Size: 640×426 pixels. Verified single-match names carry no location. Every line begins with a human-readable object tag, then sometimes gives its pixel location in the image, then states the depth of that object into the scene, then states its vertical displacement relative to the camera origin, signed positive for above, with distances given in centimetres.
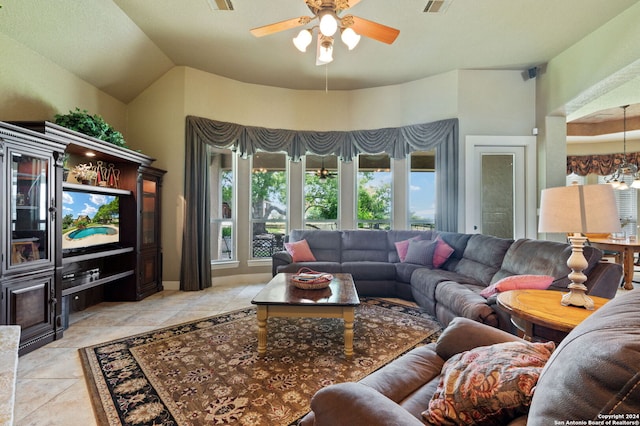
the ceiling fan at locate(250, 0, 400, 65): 230 +157
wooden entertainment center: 244 -14
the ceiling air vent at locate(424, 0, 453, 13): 298 +212
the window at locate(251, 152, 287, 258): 534 +20
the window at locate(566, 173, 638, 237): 706 +17
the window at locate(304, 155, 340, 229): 550 +38
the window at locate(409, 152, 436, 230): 517 +39
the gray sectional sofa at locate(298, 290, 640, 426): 50 -33
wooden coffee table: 235 -75
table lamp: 155 -2
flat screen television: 314 -8
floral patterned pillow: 83 -51
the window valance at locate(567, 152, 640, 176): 672 +116
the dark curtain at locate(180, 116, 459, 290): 450 +85
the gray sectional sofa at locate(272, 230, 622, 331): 227 -61
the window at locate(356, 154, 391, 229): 538 +41
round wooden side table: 151 -54
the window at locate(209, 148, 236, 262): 502 +19
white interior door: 449 +39
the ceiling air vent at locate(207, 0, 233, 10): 298 +213
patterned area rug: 174 -113
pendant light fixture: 585 +87
